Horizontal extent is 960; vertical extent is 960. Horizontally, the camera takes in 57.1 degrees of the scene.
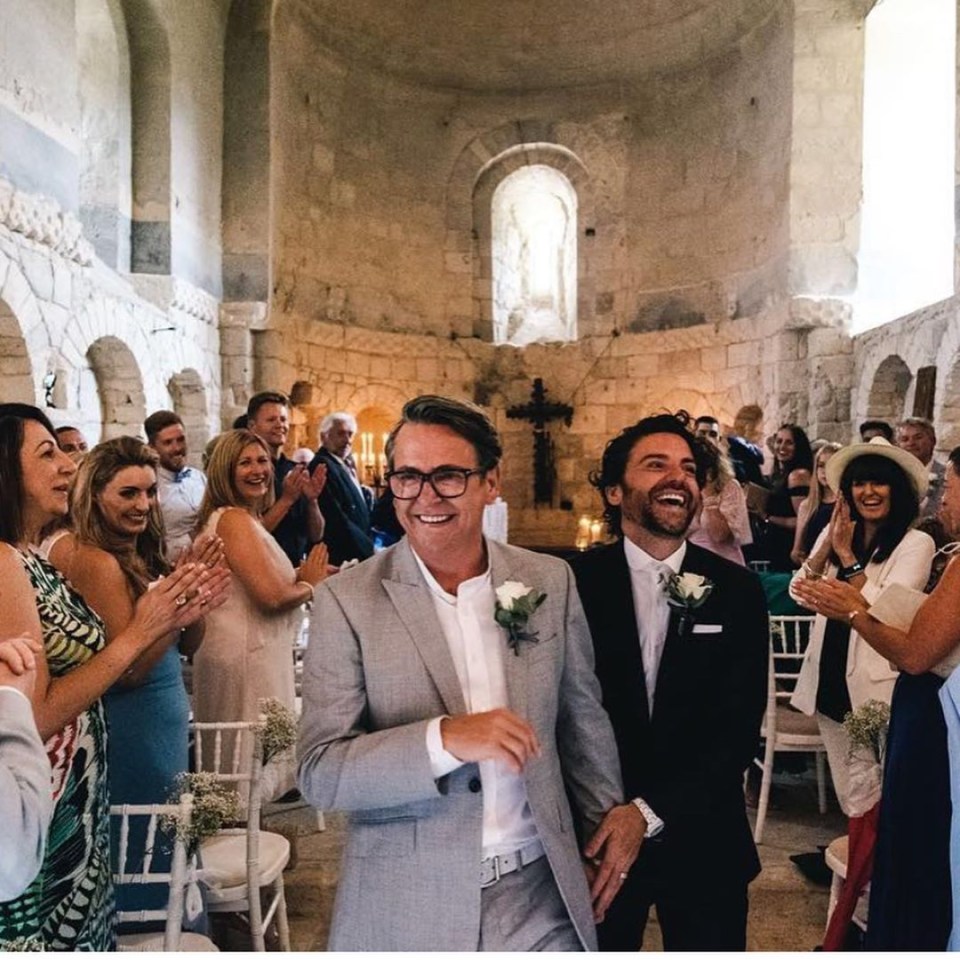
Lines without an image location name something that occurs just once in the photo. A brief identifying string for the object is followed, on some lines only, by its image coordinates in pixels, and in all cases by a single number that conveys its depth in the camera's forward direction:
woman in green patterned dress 1.57
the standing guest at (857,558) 2.71
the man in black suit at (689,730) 1.88
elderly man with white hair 4.97
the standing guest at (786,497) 5.51
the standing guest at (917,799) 2.00
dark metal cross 11.04
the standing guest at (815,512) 4.32
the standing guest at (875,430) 5.93
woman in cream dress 2.85
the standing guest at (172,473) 4.55
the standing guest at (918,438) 4.95
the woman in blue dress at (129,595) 2.16
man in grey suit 1.39
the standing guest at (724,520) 3.86
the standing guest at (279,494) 4.34
